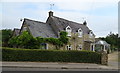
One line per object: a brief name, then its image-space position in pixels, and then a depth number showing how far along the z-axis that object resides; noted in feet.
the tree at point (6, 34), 75.92
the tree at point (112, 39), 102.99
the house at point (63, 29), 52.04
